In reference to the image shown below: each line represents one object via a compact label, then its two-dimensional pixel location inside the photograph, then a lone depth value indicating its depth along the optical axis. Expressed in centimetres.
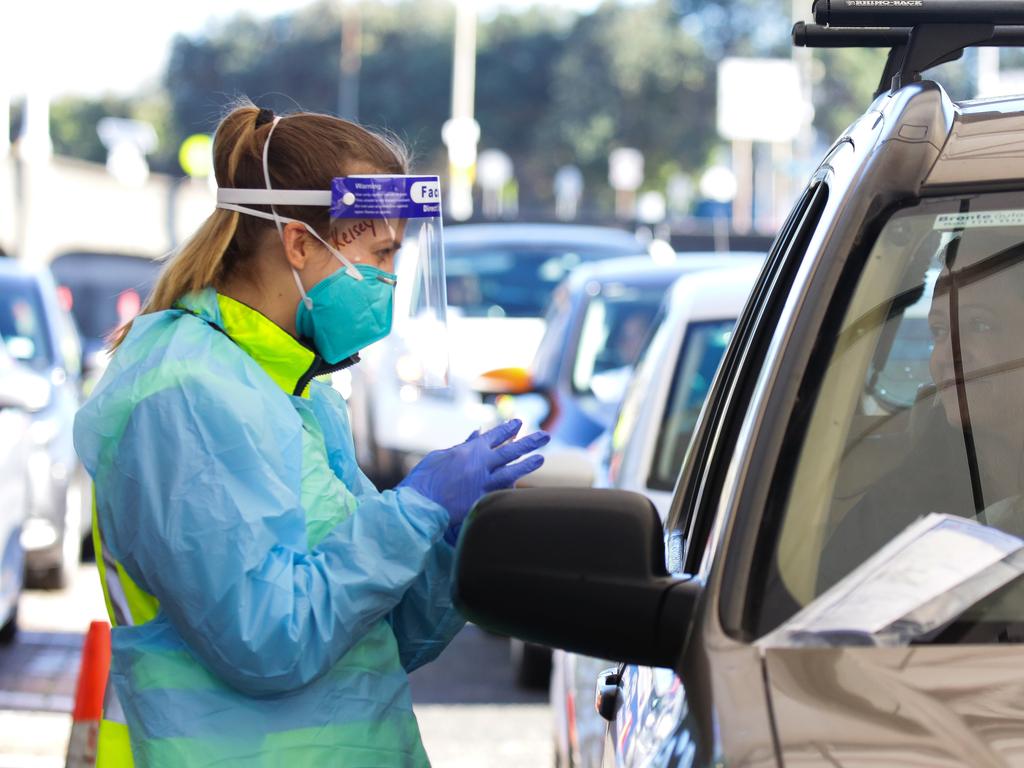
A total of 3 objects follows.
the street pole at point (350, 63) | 9291
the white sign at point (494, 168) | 5144
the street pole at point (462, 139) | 4538
